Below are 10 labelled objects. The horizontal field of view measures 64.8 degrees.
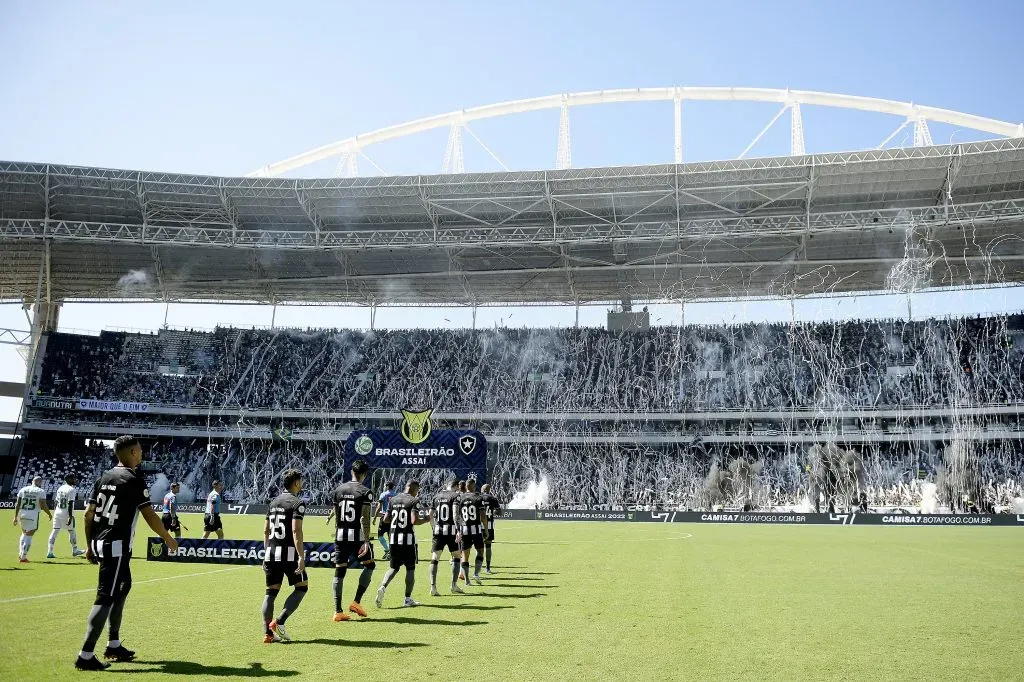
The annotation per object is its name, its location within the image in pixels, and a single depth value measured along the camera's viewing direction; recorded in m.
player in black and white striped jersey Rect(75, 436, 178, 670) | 7.79
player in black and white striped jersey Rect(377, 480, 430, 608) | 11.87
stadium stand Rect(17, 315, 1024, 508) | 51.03
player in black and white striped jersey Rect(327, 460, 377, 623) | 10.80
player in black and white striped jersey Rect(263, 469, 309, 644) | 9.18
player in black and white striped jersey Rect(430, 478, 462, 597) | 13.84
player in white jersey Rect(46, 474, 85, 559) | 19.19
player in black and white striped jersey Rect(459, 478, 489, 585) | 14.71
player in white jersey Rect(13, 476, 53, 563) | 17.83
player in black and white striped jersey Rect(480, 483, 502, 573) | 17.00
